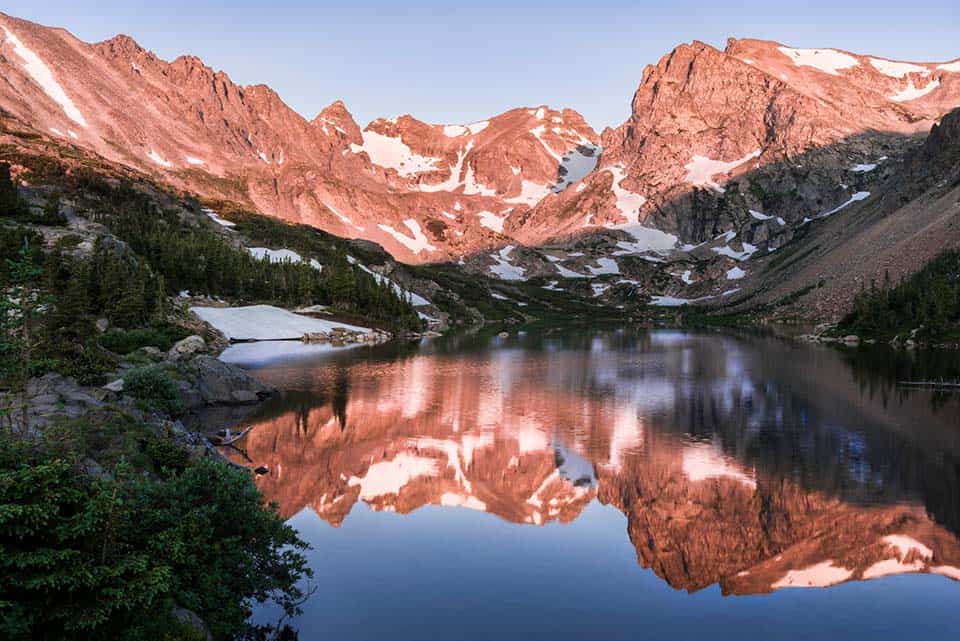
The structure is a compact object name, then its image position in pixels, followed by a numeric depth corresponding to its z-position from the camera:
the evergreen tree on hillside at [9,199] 107.06
